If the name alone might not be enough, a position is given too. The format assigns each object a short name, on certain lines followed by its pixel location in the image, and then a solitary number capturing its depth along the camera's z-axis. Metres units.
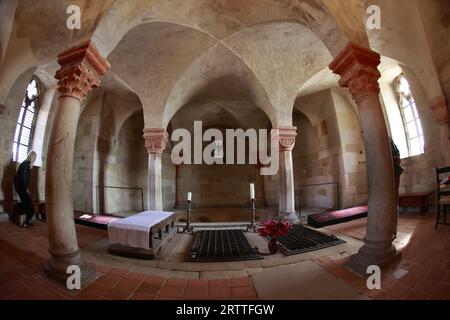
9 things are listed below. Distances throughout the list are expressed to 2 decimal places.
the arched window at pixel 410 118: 6.64
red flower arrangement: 3.42
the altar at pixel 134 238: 3.34
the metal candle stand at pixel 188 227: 5.06
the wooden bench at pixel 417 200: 5.55
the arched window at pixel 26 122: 6.17
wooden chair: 3.72
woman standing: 4.80
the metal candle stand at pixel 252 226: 5.19
